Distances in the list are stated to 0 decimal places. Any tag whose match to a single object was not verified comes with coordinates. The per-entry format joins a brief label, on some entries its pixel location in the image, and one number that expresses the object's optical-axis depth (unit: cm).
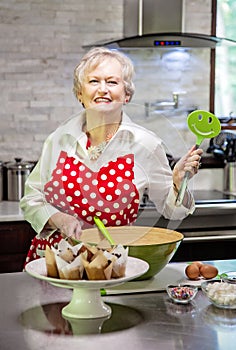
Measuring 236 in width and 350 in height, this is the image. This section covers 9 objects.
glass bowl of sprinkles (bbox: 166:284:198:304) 209
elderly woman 252
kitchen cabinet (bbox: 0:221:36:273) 378
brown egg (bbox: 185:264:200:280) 231
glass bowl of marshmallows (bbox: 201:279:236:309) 205
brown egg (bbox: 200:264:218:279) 232
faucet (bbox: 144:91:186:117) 447
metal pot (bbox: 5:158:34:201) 412
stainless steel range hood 419
